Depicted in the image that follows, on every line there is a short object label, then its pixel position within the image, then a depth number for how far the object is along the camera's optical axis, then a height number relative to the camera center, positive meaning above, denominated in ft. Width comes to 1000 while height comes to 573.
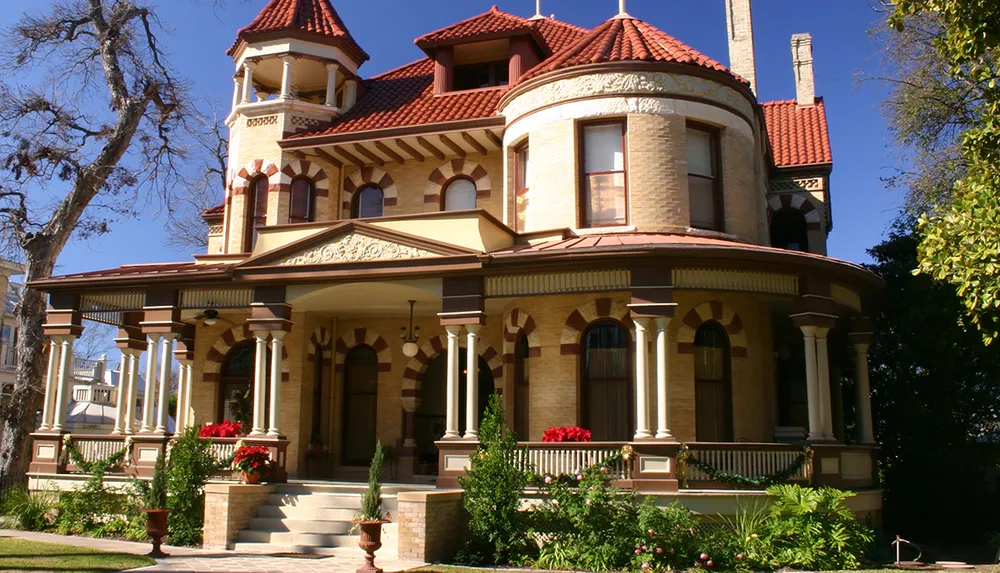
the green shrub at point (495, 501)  45.57 -3.87
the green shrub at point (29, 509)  56.29 -5.35
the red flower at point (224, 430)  58.59 -0.40
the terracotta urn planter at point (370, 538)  41.47 -5.19
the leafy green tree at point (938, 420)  65.36 +0.50
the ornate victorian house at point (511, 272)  52.80 +9.22
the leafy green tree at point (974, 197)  37.19 +9.58
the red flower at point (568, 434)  51.70 -0.51
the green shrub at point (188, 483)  51.13 -3.42
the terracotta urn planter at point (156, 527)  45.29 -5.16
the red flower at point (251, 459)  53.42 -2.08
